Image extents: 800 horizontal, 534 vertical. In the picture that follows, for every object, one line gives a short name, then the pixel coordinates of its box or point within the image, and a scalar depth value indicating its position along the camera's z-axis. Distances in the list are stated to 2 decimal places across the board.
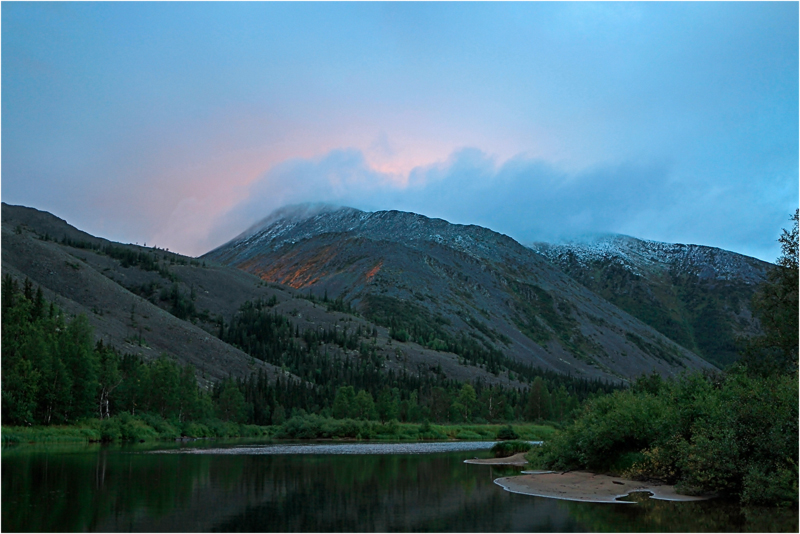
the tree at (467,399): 156.25
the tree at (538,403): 155.62
